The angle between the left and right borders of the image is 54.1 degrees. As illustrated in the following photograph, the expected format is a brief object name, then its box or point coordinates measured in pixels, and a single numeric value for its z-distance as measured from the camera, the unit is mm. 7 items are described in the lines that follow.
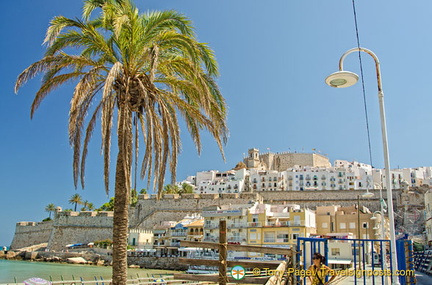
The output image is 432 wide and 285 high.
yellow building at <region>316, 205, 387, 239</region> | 48275
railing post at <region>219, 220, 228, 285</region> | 8070
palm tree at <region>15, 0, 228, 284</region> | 9484
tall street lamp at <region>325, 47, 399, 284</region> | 7203
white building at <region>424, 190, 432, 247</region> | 42562
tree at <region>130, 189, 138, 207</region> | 77162
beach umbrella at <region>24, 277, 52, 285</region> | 12188
